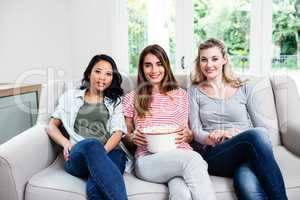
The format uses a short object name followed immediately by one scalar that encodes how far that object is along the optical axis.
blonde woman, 1.37
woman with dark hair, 1.48
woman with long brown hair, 1.44
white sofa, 1.39
